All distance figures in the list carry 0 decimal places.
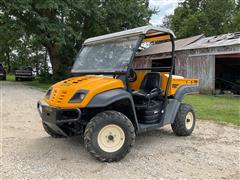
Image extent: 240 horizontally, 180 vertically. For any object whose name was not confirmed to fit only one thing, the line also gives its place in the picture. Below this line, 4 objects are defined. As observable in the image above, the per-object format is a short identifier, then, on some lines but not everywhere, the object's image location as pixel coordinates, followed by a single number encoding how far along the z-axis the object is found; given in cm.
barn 1144
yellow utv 296
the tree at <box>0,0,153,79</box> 1251
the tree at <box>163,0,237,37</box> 2661
